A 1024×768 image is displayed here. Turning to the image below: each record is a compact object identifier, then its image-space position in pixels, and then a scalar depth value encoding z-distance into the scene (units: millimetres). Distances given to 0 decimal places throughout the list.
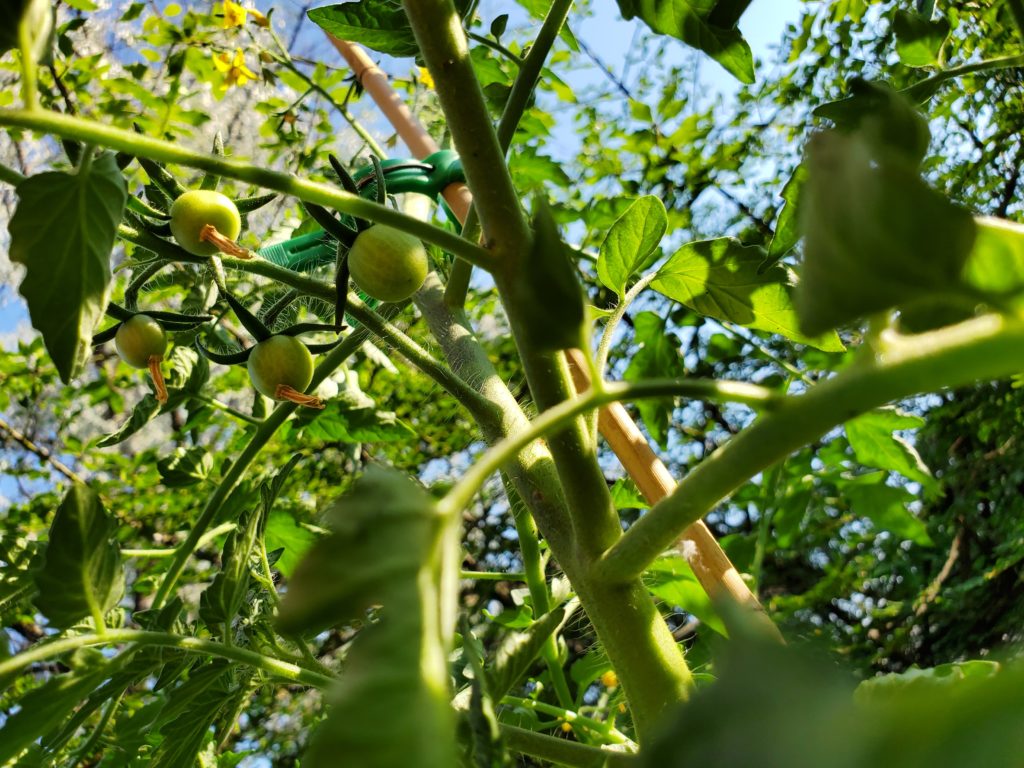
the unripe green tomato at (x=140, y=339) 519
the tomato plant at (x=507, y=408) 168
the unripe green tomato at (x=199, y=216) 432
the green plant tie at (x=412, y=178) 757
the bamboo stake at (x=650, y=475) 625
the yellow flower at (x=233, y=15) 1728
